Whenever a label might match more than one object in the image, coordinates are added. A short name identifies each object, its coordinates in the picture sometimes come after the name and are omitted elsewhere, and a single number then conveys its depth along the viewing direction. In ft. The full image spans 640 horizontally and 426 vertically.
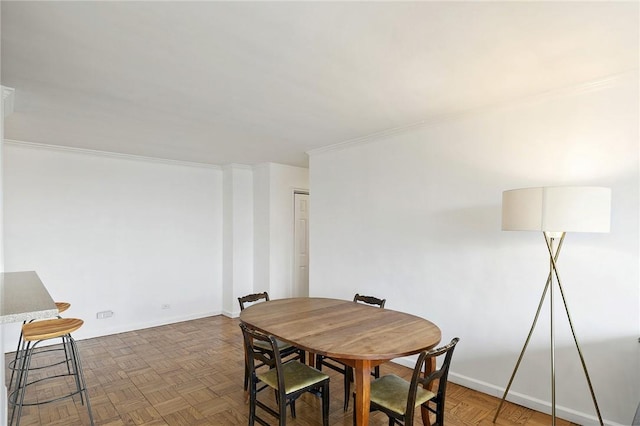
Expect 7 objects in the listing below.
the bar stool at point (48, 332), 7.00
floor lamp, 6.23
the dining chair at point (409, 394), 5.77
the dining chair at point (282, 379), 6.44
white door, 17.80
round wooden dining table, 6.02
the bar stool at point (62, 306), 8.62
